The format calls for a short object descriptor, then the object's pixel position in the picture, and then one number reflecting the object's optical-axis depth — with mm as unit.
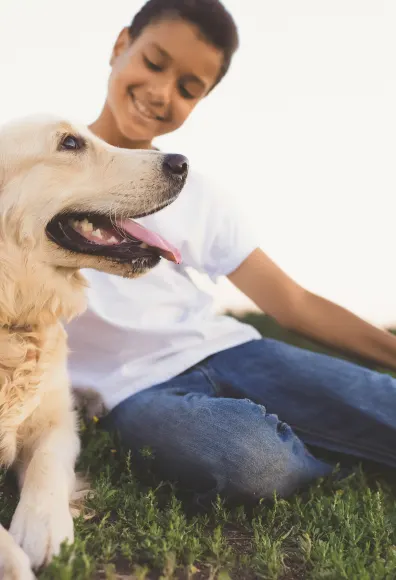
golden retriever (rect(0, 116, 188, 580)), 2107
